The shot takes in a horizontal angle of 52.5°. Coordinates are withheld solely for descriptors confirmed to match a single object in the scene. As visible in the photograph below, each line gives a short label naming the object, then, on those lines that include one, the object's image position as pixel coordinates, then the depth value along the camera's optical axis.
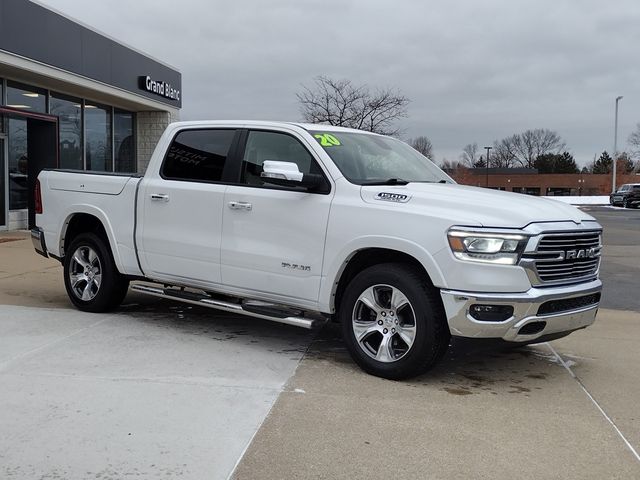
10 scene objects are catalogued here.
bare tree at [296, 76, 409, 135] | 29.66
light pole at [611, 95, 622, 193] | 53.47
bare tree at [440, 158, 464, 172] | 104.03
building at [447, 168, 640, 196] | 86.62
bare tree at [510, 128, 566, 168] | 116.06
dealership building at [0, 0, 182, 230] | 13.59
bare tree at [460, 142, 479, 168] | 118.06
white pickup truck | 4.56
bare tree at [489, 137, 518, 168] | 116.50
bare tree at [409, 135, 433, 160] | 90.21
